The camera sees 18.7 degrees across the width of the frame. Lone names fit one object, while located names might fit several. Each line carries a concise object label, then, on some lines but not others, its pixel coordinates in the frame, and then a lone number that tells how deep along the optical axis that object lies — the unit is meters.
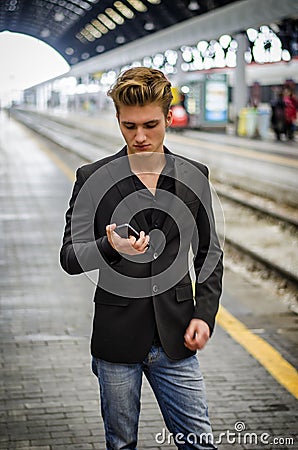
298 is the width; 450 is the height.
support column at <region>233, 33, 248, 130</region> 37.59
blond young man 2.94
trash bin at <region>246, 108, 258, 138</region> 34.07
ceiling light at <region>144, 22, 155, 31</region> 53.12
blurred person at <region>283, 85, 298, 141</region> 30.42
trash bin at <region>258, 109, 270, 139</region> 34.03
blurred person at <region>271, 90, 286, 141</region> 30.16
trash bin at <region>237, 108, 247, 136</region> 35.04
